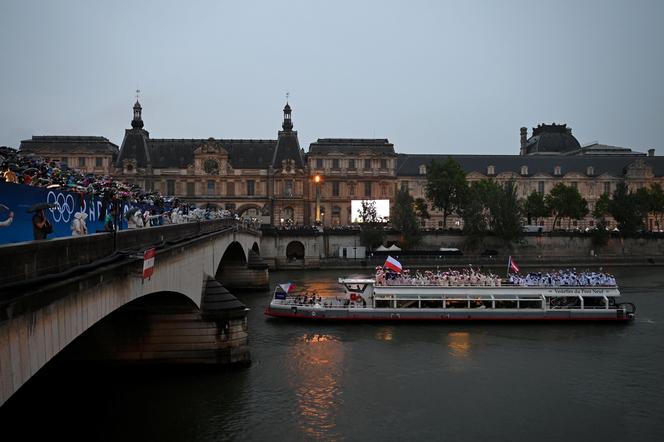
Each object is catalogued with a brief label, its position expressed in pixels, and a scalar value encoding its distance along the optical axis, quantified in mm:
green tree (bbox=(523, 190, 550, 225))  106938
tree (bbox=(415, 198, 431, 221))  106562
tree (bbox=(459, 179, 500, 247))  94250
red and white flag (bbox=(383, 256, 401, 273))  47906
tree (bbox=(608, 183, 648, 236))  99125
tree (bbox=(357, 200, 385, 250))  91938
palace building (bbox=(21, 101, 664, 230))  103562
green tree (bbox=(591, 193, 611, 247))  98375
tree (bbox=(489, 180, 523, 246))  93375
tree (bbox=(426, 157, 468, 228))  101188
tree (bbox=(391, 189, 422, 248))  93062
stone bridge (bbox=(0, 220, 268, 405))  11164
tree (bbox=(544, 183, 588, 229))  105188
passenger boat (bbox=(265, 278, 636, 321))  46594
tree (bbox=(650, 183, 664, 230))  108438
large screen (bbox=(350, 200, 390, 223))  105250
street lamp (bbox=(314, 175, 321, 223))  98781
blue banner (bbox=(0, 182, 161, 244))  15844
